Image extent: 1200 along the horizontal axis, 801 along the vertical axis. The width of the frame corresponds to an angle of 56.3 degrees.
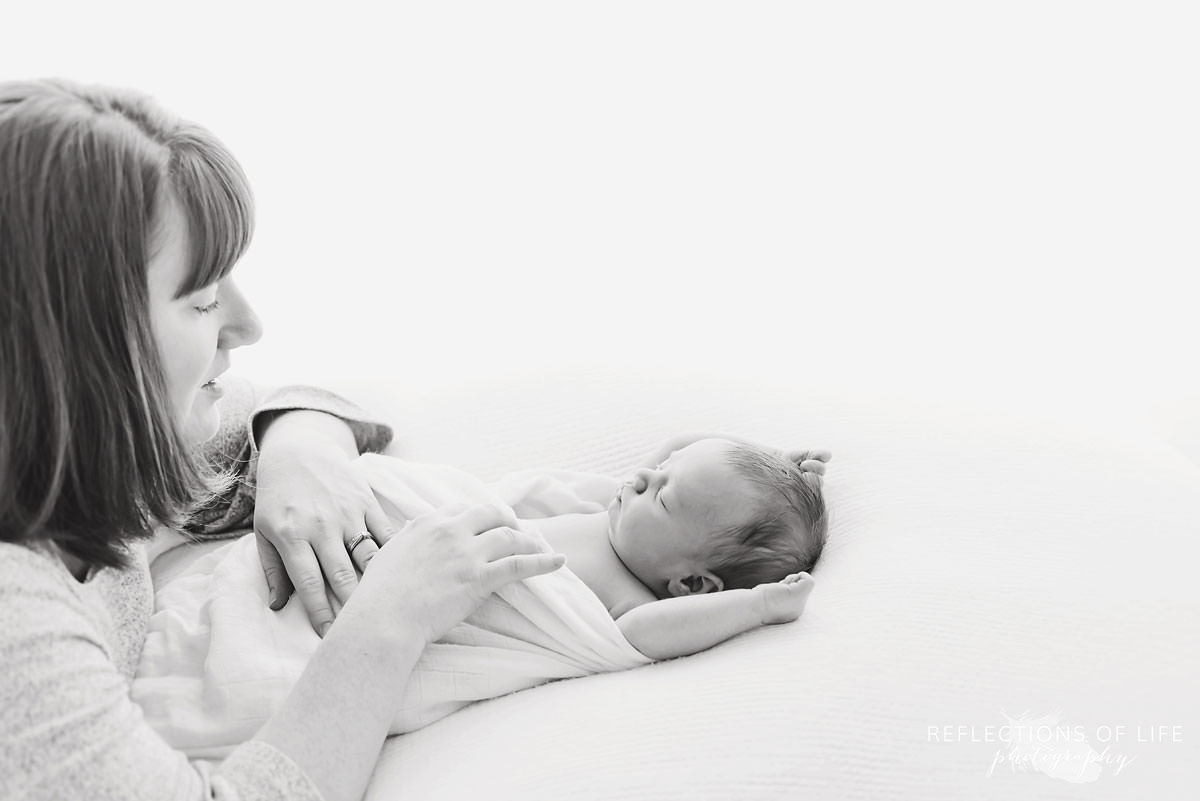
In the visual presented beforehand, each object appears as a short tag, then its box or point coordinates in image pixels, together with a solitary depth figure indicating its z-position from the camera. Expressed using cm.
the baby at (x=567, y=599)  120
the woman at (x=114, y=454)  91
